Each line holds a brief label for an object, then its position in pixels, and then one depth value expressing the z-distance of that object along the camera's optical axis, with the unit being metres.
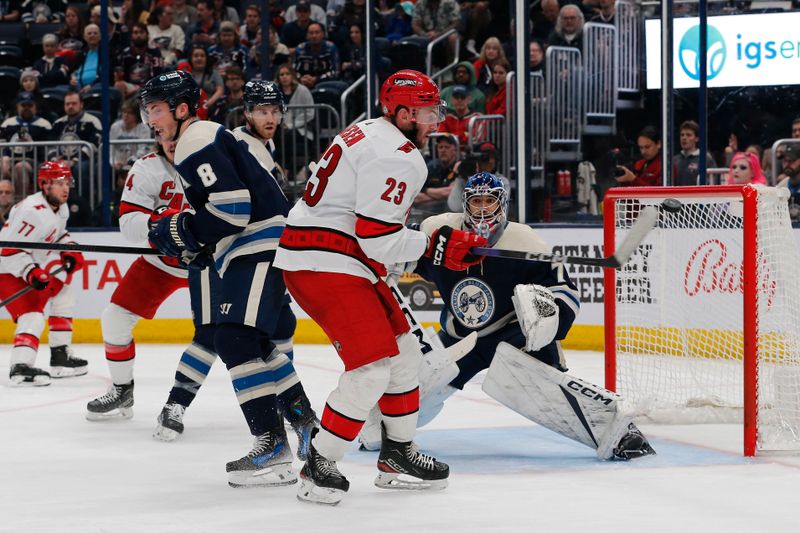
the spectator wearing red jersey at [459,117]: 16.59
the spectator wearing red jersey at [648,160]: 14.77
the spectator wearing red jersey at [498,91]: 16.72
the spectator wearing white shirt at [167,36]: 19.94
